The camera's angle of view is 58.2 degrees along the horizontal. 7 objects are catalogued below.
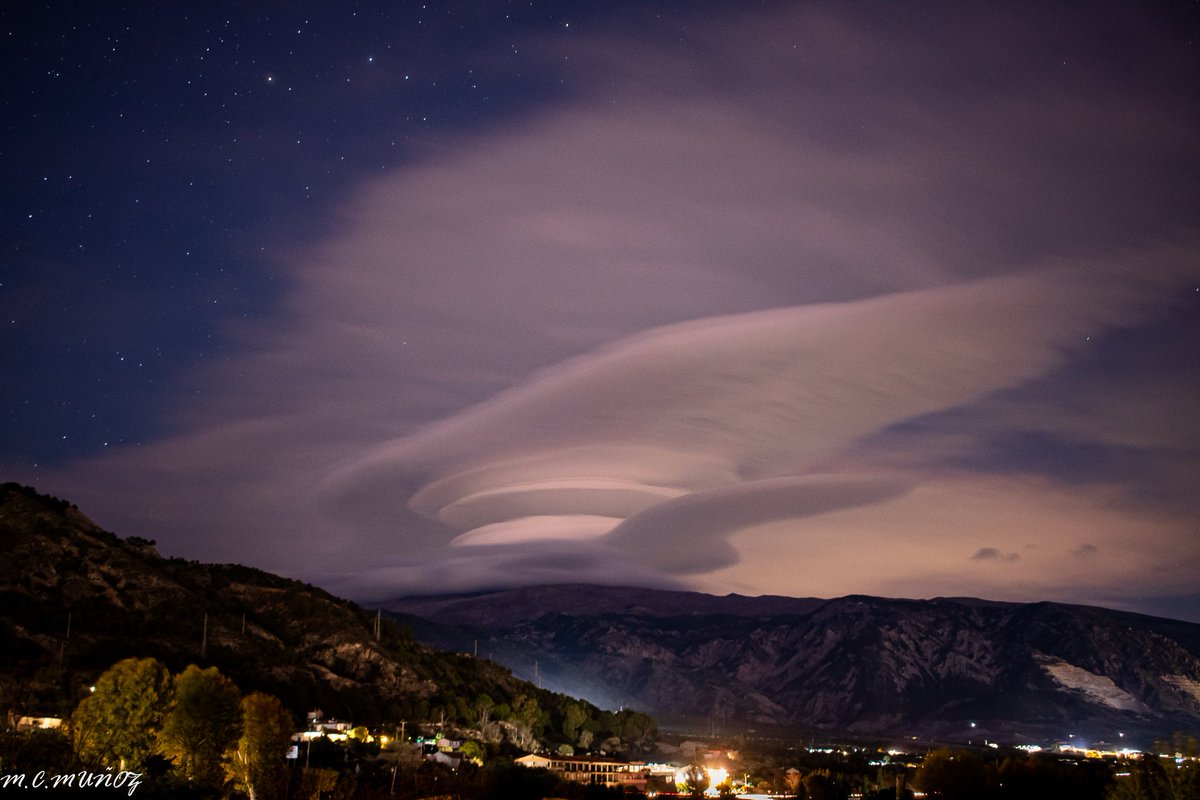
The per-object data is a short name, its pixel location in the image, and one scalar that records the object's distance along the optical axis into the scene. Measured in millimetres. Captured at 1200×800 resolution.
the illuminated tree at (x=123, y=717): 76438
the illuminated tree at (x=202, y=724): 83188
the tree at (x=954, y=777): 132375
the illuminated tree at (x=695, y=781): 143712
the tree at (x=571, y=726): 192650
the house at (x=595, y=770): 137075
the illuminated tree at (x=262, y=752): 80562
